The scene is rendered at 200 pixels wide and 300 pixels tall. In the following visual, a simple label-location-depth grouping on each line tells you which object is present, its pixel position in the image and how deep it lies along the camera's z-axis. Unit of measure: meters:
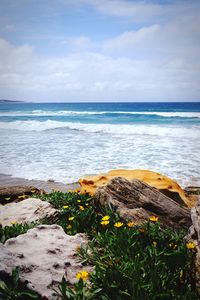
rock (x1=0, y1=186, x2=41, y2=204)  6.49
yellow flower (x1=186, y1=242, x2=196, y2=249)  2.65
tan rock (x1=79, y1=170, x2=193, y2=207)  5.66
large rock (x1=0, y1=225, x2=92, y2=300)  2.44
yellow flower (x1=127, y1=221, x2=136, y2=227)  3.29
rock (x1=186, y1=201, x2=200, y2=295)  2.48
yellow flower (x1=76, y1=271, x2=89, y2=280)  2.39
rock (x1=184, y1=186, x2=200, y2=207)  6.53
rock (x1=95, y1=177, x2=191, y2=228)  3.90
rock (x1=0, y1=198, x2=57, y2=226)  4.57
